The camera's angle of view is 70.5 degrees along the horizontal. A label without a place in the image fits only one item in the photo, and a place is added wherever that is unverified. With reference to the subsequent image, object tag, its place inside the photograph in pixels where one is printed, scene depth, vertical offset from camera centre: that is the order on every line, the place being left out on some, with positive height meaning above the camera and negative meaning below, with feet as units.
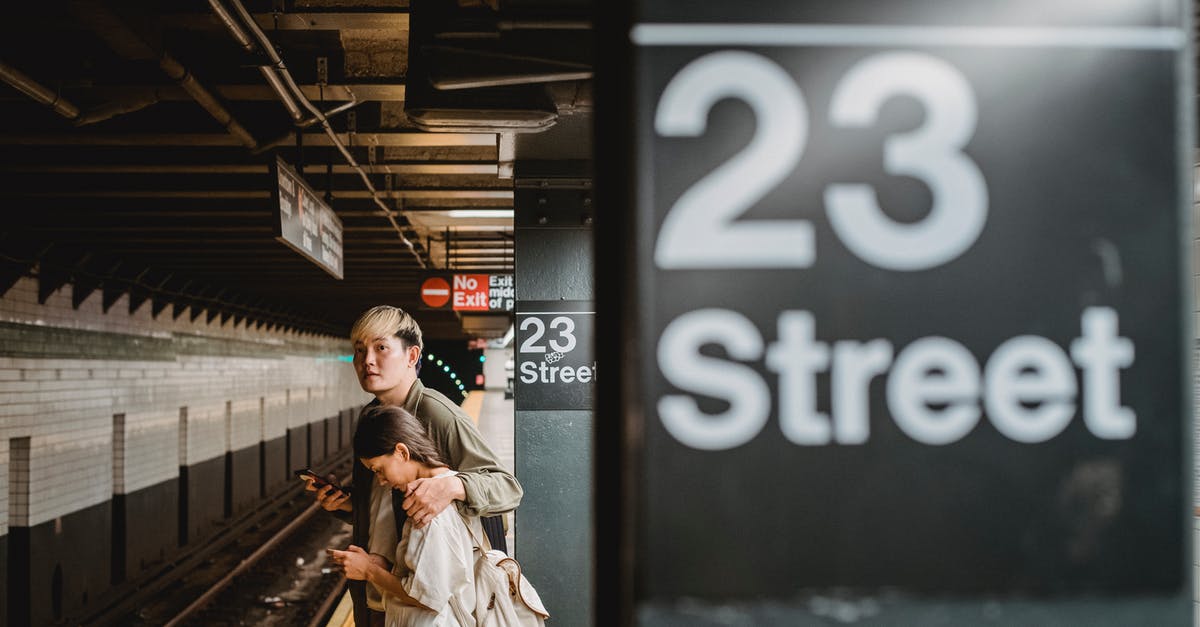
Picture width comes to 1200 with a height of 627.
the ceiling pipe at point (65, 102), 13.70 +4.29
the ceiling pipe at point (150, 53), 11.85 +4.58
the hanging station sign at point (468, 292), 37.27 +2.11
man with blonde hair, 8.96 -1.48
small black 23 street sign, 18.75 -0.57
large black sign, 3.64 +0.24
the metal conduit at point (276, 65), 12.60 +4.72
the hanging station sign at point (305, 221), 15.71 +2.51
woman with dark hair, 8.45 -2.15
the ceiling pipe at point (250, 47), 12.18 +4.69
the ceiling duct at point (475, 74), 10.46 +3.46
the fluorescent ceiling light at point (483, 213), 29.30 +4.40
